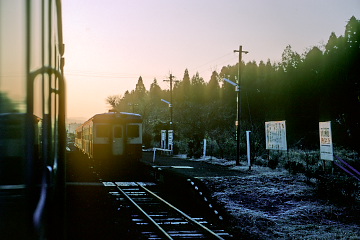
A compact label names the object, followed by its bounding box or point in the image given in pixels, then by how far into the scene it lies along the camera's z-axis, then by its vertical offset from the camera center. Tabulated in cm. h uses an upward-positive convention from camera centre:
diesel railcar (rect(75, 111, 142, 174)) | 2045 +31
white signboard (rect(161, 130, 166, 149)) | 3478 +43
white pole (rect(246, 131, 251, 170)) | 1932 -18
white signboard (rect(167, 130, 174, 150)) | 3123 +38
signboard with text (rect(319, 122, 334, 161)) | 1424 -1
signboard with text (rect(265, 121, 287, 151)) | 1773 +31
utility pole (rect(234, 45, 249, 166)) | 2298 +196
